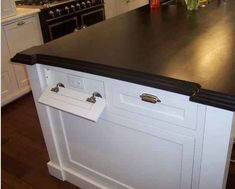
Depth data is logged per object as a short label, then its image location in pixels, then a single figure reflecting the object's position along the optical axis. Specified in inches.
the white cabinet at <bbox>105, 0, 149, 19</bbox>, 139.9
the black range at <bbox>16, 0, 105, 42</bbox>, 105.9
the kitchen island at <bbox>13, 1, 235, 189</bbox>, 38.8
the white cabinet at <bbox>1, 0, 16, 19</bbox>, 93.8
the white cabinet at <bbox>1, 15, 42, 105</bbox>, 97.7
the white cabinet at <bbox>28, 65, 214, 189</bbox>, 42.3
